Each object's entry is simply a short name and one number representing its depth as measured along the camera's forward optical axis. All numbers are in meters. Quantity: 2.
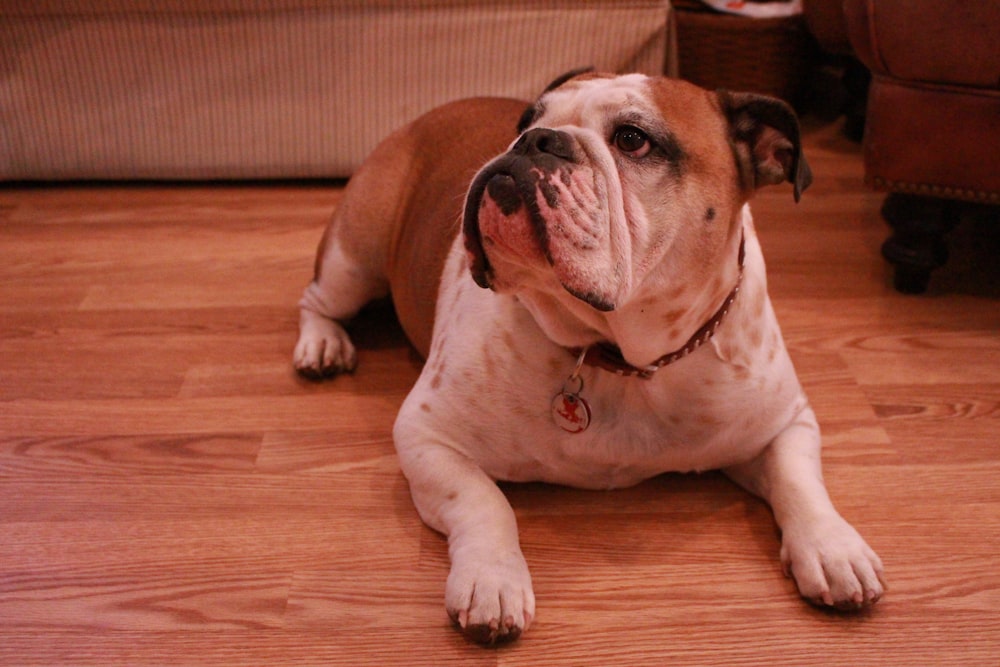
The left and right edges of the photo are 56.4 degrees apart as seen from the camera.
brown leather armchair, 2.26
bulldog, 1.43
